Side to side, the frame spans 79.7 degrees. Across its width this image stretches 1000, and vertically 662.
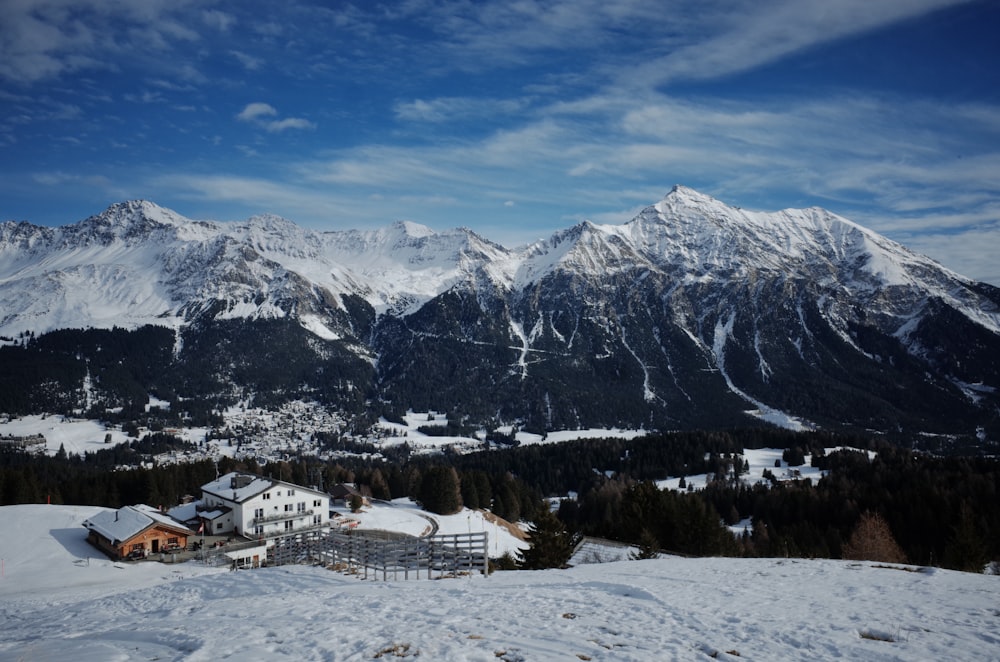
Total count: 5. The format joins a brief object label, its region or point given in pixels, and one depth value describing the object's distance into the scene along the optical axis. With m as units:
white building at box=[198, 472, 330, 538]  64.50
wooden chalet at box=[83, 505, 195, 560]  51.53
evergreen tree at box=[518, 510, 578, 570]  36.69
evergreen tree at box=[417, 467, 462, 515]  83.12
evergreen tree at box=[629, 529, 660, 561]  38.41
